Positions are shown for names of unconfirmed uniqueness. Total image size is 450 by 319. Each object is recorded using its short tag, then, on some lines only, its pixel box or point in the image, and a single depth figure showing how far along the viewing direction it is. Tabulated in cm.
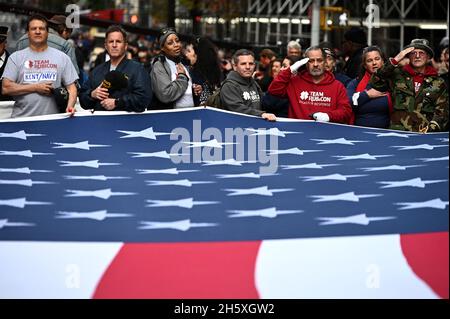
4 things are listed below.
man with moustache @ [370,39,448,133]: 1776
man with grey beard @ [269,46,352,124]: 1779
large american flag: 1176
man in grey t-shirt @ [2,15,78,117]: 1779
